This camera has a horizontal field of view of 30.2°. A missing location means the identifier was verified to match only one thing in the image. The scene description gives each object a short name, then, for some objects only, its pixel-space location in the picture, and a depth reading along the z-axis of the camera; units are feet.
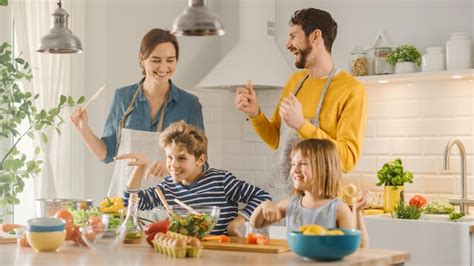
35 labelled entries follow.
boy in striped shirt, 12.06
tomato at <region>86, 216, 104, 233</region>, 9.57
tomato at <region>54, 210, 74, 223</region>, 10.56
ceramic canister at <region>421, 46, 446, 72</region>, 16.30
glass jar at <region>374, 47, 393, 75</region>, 17.19
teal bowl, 8.66
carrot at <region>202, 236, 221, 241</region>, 10.27
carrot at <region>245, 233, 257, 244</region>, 9.94
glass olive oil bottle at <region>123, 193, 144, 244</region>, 10.26
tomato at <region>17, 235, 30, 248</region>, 10.29
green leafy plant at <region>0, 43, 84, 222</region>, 15.90
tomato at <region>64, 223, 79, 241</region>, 10.32
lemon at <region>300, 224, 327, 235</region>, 8.84
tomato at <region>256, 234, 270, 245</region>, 9.82
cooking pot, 11.30
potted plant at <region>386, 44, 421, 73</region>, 16.78
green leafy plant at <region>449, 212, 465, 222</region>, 15.37
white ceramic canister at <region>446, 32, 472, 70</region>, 16.05
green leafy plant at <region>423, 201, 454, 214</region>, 15.98
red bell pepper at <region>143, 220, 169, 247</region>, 10.04
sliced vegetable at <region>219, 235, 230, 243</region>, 10.13
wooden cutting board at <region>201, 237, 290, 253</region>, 9.46
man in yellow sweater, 12.11
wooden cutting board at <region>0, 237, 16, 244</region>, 10.79
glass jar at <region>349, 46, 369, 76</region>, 17.44
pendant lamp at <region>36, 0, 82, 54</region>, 12.21
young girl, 10.45
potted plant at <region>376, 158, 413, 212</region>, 16.67
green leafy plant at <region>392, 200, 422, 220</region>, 15.33
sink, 14.44
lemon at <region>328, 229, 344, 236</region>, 8.75
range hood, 18.74
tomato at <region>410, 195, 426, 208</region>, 16.35
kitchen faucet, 16.00
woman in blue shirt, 13.89
